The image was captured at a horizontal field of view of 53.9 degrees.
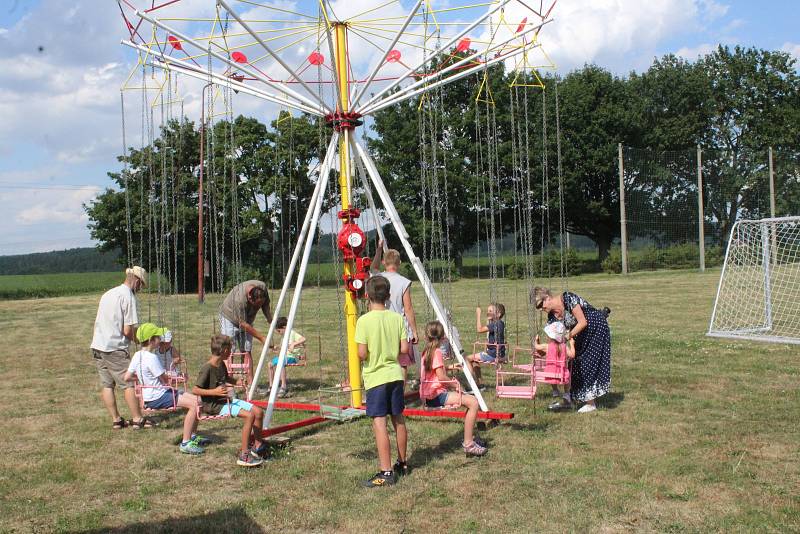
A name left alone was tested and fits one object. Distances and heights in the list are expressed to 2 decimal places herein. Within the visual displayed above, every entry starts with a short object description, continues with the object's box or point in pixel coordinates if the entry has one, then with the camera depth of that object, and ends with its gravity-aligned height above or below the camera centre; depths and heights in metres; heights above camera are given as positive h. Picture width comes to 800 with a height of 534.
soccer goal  14.05 -1.11
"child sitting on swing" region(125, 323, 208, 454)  6.94 -1.10
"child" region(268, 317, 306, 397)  9.25 -1.13
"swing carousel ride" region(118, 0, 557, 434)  7.45 +1.63
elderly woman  8.02 -0.89
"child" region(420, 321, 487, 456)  6.52 -1.13
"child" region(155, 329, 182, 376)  8.27 -0.96
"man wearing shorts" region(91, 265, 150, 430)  8.02 -0.69
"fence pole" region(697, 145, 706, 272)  35.08 +1.36
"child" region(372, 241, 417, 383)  8.11 -0.33
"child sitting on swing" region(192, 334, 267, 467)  6.46 -1.14
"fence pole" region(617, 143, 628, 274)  34.43 +1.14
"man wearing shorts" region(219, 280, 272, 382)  9.30 -0.49
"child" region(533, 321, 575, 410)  7.84 -0.95
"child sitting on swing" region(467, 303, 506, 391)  9.34 -0.89
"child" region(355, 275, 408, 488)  5.83 -0.79
